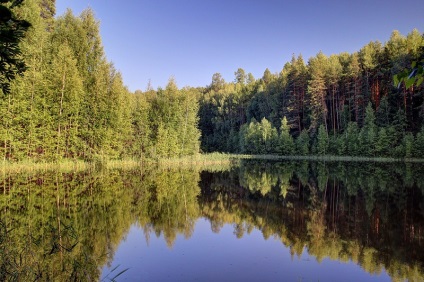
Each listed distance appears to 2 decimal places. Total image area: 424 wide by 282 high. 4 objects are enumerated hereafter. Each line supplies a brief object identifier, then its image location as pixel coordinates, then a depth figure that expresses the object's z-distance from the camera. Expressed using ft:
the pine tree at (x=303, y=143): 180.45
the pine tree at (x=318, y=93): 187.11
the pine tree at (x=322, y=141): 171.73
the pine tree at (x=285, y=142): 188.55
